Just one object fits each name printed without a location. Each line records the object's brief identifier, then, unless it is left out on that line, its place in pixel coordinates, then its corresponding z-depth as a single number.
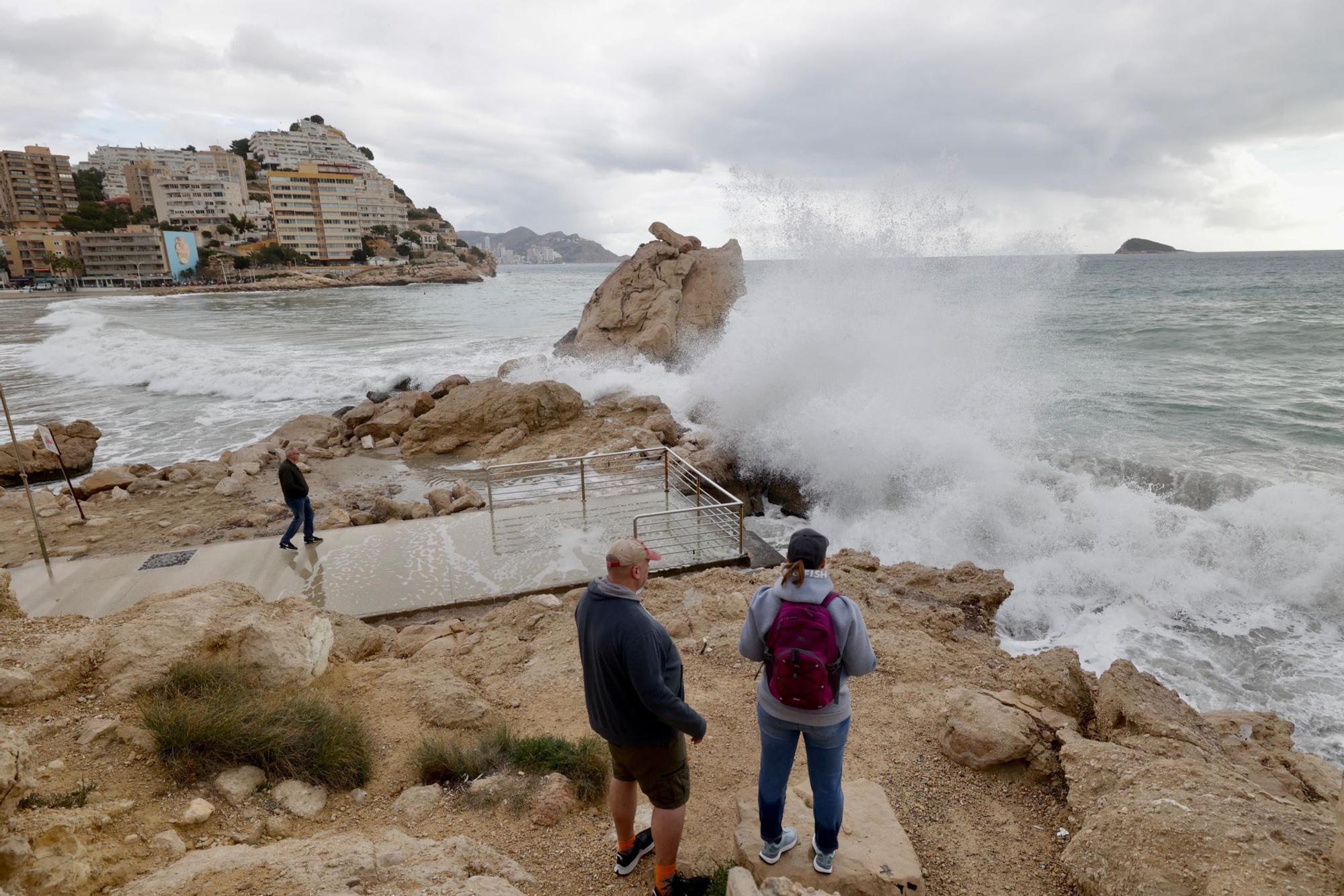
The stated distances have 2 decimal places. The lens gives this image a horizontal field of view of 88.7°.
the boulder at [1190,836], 2.78
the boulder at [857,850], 3.17
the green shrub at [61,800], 2.97
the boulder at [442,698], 4.92
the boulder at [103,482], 12.05
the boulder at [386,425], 16.16
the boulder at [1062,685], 5.09
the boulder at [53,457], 14.02
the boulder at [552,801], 3.79
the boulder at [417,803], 3.78
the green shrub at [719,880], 3.21
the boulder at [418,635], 6.45
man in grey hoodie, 2.92
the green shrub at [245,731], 3.74
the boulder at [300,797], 3.66
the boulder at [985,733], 4.30
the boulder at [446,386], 19.03
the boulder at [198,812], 3.30
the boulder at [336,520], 9.77
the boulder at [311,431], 15.88
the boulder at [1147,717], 4.31
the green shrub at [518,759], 4.13
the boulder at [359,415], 17.11
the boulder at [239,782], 3.56
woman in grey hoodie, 2.96
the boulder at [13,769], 2.58
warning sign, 9.09
